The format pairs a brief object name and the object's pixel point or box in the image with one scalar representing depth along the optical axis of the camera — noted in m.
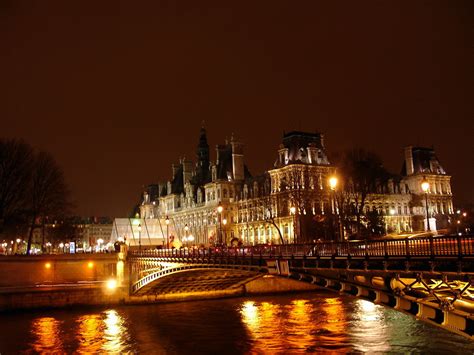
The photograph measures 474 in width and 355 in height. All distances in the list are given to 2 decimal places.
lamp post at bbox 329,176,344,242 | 26.54
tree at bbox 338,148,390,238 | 58.47
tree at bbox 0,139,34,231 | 58.56
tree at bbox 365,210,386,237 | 68.08
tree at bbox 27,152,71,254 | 63.52
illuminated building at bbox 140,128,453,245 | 80.38
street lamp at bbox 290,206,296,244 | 76.75
